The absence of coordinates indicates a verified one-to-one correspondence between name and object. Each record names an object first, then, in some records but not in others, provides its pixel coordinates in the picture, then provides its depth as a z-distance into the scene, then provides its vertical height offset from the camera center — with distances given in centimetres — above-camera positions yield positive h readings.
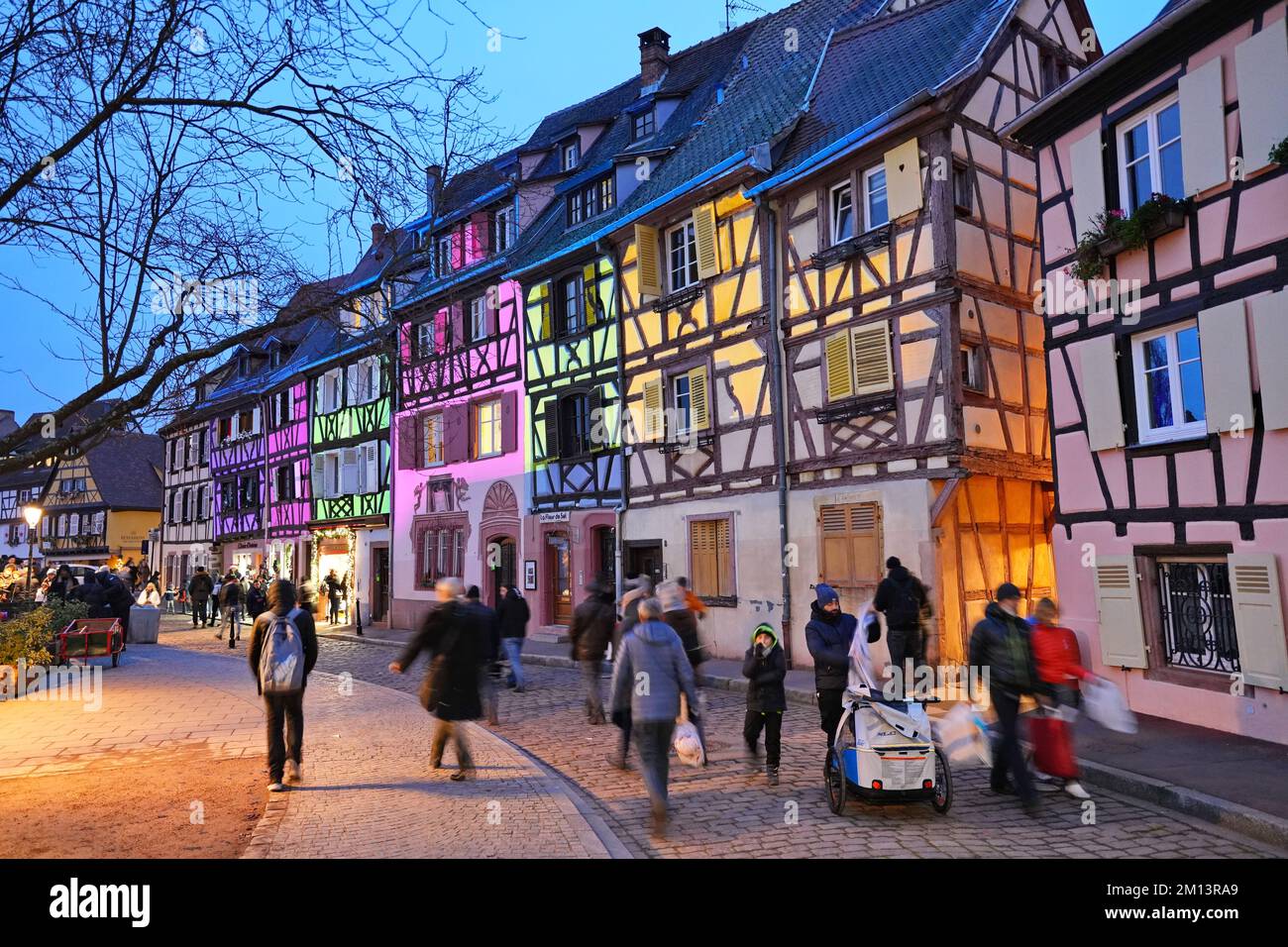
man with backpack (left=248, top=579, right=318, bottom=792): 754 -85
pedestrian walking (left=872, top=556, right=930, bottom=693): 1127 -80
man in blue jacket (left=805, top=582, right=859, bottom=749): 766 -85
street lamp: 1980 +143
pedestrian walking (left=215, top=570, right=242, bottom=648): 2197 -77
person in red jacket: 676 -93
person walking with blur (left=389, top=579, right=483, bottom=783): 756 -89
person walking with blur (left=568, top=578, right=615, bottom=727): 1045 -89
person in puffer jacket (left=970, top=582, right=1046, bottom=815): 665 -91
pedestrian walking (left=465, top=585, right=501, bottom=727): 794 -81
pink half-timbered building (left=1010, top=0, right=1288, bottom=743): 887 +189
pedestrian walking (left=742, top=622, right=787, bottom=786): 777 -114
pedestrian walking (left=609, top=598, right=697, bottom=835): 607 -91
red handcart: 1569 -114
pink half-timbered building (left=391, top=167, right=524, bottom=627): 2272 +344
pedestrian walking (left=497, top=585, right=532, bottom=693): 1315 -91
